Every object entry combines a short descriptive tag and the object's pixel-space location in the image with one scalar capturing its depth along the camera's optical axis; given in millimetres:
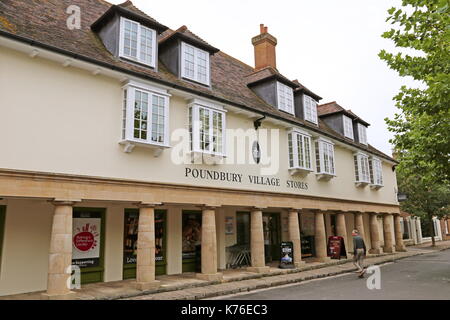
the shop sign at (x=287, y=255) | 15277
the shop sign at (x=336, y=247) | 18422
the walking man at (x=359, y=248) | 14156
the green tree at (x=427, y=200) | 30016
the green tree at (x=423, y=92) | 9094
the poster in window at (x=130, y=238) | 12375
